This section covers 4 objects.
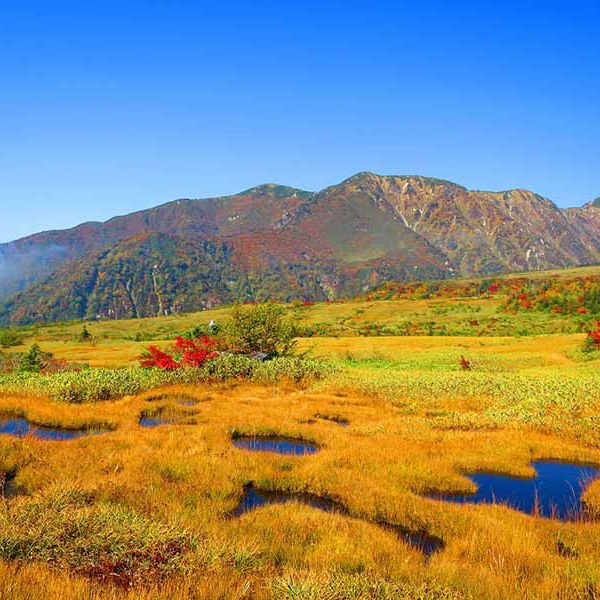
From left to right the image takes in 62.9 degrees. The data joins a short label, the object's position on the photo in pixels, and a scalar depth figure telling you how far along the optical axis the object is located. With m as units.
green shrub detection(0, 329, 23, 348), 84.15
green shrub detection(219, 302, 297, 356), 44.69
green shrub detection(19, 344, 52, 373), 39.14
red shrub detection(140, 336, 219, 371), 35.00
